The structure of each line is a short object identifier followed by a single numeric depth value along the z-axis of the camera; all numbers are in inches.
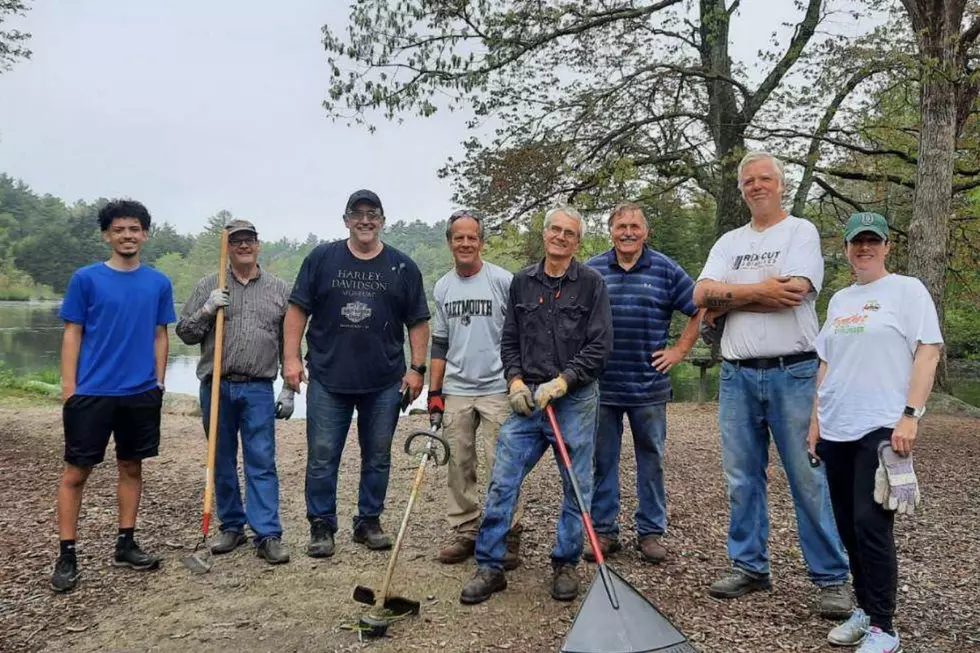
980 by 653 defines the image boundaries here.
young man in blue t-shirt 144.7
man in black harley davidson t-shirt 161.0
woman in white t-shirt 107.0
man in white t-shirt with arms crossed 128.9
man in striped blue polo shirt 156.7
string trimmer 121.1
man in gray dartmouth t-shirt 156.9
